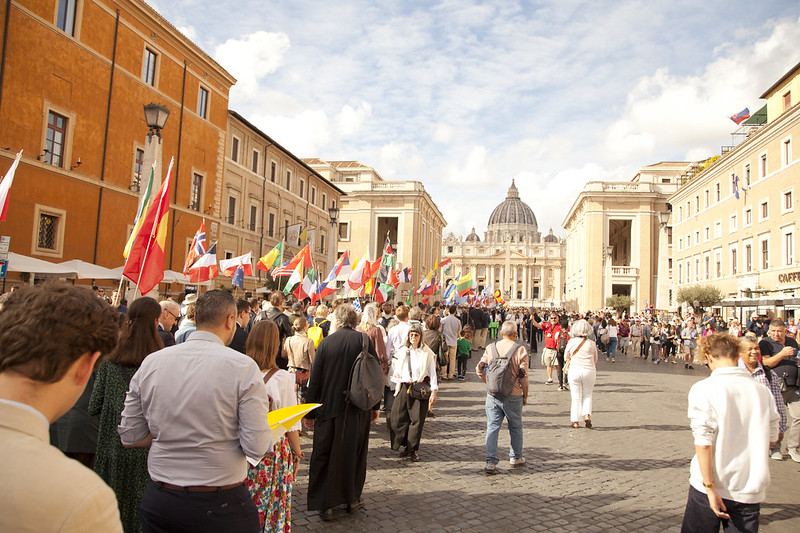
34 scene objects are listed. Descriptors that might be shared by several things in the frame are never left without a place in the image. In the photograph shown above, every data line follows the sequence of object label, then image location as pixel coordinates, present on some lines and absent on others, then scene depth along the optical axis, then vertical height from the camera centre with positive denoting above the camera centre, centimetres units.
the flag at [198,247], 1773 +182
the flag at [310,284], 1763 +77
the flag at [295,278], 1702 +90
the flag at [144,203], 974 +177
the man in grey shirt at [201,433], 284 -67
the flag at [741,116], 3853 +1459
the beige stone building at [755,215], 2772 +672
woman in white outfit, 947 -89
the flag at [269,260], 1997 +167
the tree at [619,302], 5872 +208
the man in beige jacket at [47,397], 121 -27
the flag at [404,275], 2547 +171
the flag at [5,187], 914 +178
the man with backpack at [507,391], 696 -93
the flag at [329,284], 1753 +79
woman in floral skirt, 408 -115
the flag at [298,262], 1755 +148
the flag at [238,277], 1780 +92
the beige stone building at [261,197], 3195 +735
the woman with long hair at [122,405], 371 -72
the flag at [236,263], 1859 +141
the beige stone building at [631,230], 6397 +1079
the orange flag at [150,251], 756 +70
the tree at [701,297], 3450 +180
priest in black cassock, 536 -122
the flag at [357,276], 1981 +122
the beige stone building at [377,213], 6706 +1200
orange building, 1745 +657
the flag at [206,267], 1636 +111
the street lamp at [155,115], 1087 +364
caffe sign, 2672 +254
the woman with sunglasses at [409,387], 748 -103
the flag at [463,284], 3025 +169
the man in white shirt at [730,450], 347 -77
